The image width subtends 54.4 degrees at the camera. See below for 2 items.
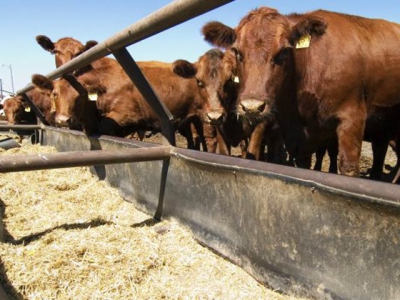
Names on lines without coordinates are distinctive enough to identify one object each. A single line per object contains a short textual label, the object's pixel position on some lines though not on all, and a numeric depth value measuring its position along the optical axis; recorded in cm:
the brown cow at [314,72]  294
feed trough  138
